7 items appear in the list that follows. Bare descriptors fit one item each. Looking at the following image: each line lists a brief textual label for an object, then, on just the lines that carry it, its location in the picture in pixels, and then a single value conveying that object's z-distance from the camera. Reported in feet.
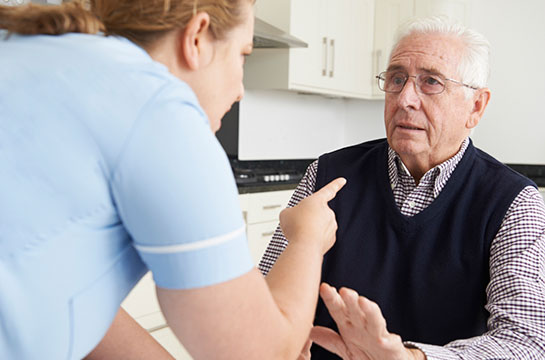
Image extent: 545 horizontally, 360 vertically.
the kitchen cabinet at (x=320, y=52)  12.15
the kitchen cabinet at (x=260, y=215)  10.74
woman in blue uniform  1.94
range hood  10.51
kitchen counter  10.52
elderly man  3.79
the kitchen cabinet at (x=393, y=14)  13.87
